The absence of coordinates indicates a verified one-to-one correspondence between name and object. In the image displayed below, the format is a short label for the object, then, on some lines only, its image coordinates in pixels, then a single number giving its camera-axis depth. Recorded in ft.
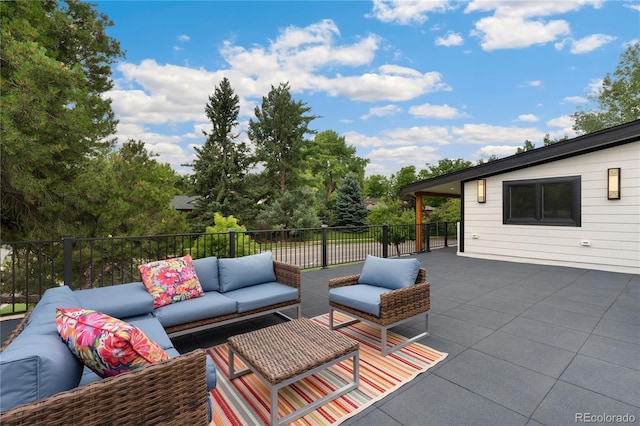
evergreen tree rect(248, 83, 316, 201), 60.85
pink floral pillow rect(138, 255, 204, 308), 9.53
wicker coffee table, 5.99
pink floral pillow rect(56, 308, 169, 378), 4.42
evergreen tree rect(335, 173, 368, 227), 67.92
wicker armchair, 8.96
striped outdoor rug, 6.32
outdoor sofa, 3.51
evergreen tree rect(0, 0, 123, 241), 14.93
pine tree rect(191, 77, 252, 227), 55.93
